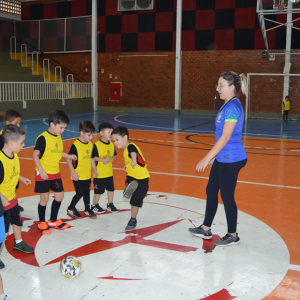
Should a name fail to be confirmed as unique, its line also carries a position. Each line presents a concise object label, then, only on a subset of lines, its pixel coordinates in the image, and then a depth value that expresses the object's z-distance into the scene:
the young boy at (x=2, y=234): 2.29
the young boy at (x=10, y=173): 2.88
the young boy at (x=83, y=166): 4.00
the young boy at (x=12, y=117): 4.02
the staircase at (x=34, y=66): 21.83
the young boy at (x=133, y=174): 3.66
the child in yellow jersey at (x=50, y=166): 3.61
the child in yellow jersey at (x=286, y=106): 17.08
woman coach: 3.12
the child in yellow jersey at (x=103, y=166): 4.16
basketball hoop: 12.60
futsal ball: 2.72
